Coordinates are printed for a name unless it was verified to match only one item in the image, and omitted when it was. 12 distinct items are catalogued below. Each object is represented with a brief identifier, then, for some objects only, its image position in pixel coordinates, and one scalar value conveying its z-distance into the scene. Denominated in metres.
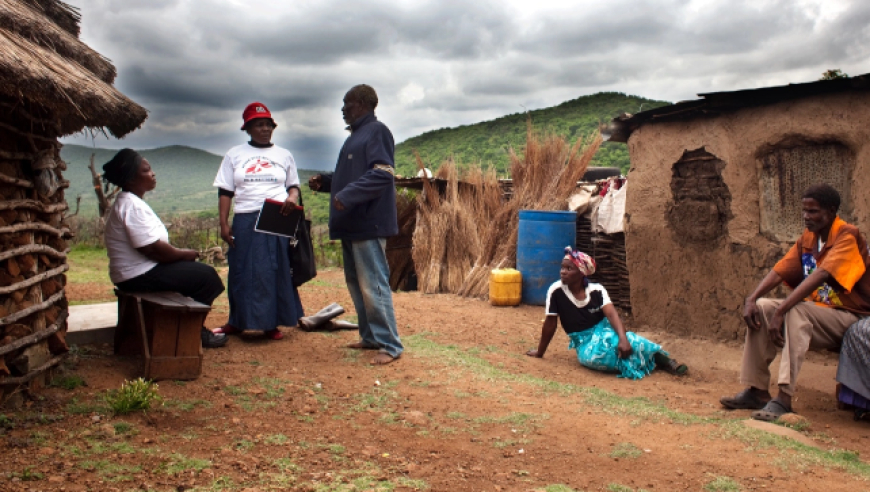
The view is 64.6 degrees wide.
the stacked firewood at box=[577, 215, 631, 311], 8.60
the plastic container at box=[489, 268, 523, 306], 8.37
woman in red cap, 4.91
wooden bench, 3.92
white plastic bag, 8.32
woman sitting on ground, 5.08
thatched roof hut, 3.28
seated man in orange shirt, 3.82
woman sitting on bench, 4.11
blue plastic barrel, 8.45
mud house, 4.77
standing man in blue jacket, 4.52
